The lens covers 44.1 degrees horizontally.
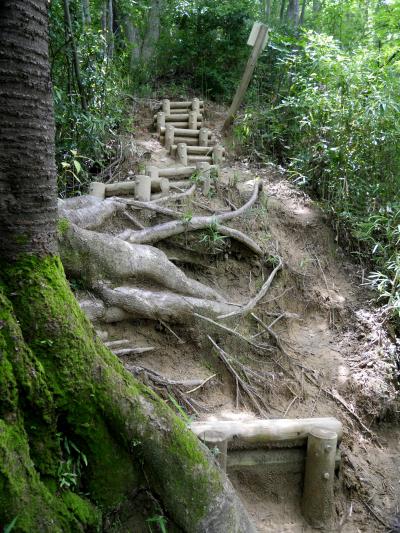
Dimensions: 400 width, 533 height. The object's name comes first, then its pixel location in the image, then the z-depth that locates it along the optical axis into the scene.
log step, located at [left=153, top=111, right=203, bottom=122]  9.23
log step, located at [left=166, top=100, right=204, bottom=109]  9.70
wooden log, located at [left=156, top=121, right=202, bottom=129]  9.24
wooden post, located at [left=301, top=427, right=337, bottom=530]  3.55
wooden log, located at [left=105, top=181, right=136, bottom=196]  5.57
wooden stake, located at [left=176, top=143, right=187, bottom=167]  7.73
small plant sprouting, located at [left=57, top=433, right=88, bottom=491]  2.14
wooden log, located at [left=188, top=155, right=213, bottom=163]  7.94
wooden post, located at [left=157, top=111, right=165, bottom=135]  8.85
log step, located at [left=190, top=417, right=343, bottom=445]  3.47
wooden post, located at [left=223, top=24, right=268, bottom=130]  8.38
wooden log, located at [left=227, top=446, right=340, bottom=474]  3.58
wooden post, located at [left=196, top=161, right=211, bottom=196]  6.24
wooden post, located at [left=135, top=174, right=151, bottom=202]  5.52
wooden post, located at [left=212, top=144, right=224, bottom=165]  7.98
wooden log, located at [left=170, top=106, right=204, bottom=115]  9.52
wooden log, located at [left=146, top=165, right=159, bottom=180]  6.03
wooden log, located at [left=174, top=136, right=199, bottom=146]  8.65
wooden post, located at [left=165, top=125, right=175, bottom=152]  8.30
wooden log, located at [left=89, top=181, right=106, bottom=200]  5.37
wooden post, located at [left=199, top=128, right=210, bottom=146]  8.68
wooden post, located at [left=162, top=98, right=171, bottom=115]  9.39
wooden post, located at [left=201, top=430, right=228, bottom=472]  3.22
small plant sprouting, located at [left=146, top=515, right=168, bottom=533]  2.38
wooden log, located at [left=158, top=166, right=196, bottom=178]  6.59
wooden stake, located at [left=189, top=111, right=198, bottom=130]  9.26
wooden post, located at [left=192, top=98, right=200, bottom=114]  9.59
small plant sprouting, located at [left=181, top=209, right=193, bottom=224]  5.03
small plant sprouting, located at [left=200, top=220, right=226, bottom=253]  5.20
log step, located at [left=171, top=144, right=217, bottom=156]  8.22
